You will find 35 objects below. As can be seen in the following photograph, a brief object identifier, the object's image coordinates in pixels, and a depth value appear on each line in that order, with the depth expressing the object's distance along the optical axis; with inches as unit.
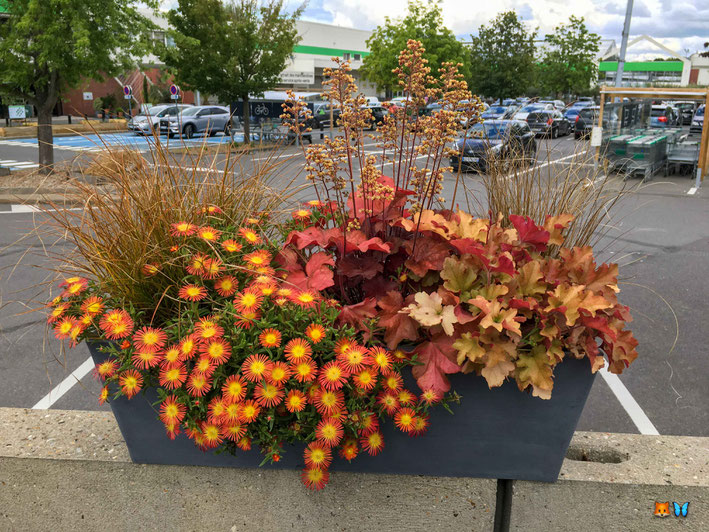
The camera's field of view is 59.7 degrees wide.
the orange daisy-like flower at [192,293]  76.2
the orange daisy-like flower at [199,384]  68.2
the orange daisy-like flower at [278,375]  66.6
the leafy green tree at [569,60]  2046.0
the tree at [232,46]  867.4
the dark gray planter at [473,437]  73.2
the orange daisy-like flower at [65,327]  77.1
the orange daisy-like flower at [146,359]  70.1
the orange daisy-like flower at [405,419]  69.1
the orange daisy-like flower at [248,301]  72.4
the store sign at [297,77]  1138.0
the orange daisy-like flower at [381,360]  68.7
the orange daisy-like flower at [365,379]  67.5
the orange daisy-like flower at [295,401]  66.9
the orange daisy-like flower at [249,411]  66.6
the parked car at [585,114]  1061.3
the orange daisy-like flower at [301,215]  99.6
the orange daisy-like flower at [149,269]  79.8
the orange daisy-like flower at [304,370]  66.8
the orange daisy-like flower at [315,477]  71.2
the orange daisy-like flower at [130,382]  71.6
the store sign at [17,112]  836.7
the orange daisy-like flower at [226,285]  78.4
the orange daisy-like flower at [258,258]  81.0
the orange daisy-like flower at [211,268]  79.0
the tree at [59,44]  498.0
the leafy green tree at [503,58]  1729.8
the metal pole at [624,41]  796.0
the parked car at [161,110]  1107.3
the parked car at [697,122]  1296.0
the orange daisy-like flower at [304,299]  73.6
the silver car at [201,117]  1096.8
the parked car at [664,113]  998.4
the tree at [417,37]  1573.6
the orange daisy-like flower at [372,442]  70.6
